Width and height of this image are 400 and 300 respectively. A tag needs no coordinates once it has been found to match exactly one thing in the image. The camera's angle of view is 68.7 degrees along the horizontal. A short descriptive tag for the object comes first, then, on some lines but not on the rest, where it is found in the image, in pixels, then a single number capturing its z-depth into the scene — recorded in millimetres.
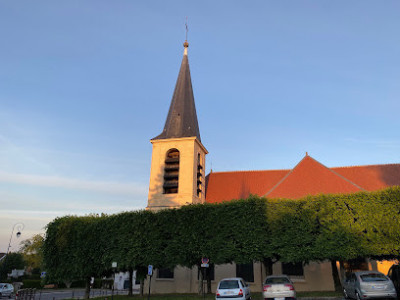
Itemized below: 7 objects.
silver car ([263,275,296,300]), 15008
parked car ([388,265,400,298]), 15583
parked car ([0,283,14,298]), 31969
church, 27327
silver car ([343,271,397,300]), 13930
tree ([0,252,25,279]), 69344
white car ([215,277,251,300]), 15367
